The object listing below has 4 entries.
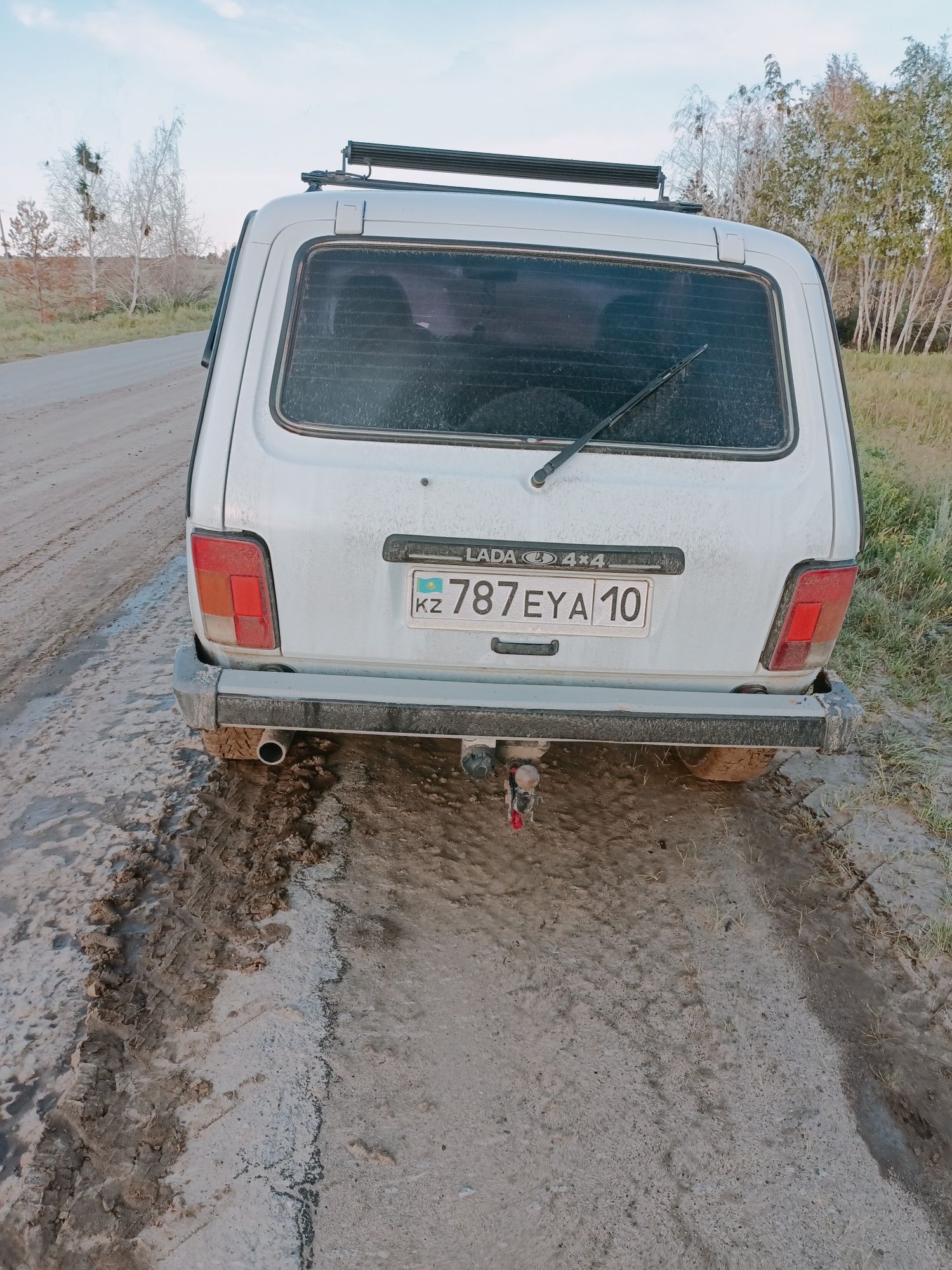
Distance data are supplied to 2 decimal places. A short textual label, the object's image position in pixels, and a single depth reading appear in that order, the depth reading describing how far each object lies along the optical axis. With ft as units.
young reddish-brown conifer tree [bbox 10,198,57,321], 88.53
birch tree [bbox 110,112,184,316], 121.49
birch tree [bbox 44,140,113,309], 121.49
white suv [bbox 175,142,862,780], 7.84
